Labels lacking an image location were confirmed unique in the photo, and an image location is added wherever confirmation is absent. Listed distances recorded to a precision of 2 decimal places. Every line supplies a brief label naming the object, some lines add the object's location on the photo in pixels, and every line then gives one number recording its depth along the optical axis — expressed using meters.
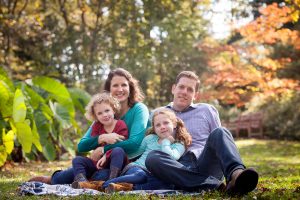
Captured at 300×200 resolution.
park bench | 19.45
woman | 4.48
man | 3.54
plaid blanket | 3.94
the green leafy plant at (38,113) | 6.04
